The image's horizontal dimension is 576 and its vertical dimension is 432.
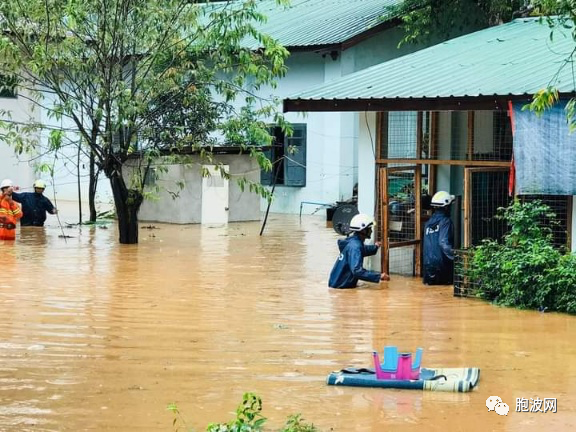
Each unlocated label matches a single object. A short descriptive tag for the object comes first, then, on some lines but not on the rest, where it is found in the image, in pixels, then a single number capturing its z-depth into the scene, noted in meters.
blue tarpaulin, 14.47
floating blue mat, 9.23
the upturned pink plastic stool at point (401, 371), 9.35
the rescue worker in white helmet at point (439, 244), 15.97
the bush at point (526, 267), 13.43
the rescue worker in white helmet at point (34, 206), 25.84
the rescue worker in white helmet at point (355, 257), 15.50
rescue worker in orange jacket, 22.41
